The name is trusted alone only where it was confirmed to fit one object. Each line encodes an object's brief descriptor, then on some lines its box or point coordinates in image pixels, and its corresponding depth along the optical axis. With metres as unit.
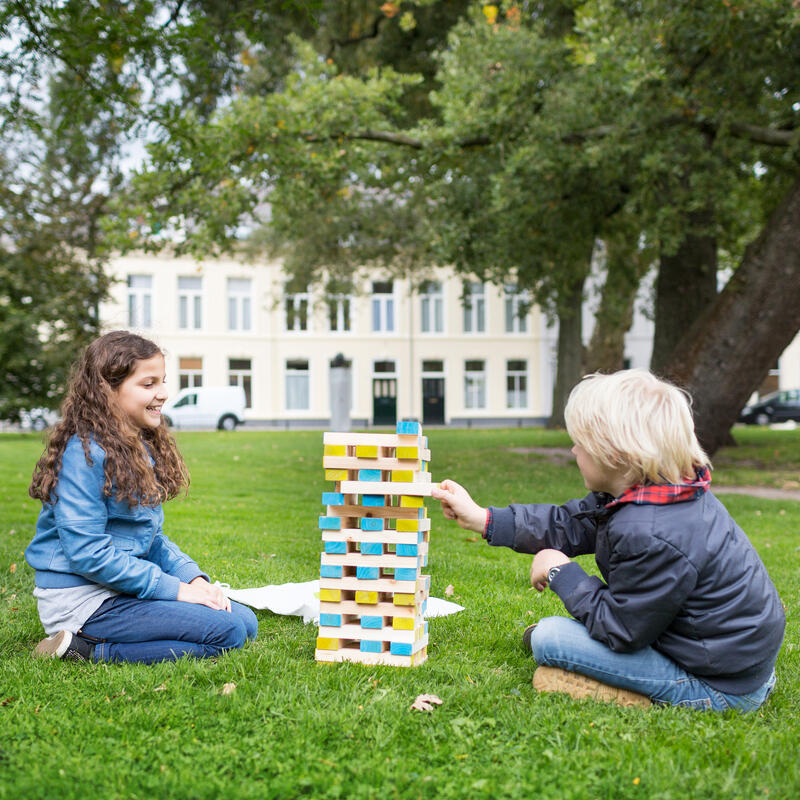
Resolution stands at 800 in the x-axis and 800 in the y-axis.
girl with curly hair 3.55
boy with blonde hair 2.94
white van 33.75
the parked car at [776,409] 37.88
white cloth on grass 4.54
